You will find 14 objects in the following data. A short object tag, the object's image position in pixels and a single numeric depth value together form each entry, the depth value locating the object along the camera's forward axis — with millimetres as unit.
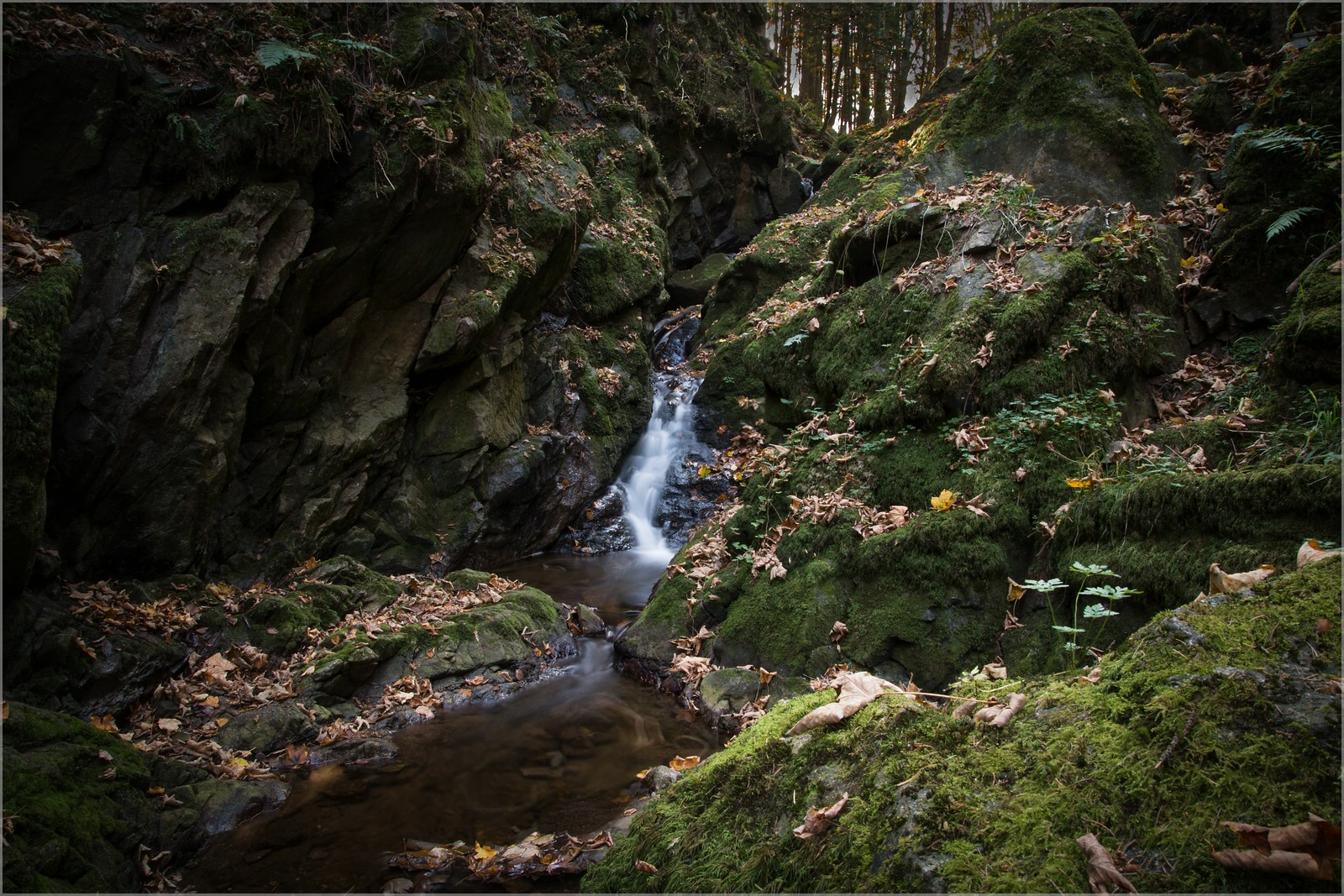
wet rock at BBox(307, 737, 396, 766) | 5398
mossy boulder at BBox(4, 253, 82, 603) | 4613
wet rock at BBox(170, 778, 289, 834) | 4457
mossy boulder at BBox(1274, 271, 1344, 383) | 4215
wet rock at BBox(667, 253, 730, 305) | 18422
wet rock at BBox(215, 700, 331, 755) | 5320
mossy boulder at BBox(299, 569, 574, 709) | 6180
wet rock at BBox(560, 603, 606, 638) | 8125
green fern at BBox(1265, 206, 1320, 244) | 5375
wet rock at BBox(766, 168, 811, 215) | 21922
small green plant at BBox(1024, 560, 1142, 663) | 3426
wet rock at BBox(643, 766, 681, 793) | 4602
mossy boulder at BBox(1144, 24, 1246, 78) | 10406
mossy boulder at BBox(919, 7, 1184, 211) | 7793
